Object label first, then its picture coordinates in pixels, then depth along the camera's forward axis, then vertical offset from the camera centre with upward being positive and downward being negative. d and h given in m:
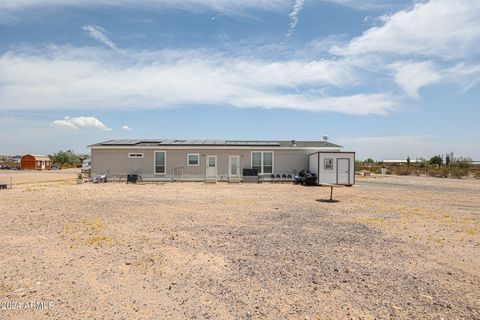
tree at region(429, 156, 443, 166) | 55.28 +0.47
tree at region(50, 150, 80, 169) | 60.41 +0.71
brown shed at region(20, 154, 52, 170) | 49.72 +0.10
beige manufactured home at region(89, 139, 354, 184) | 23.38 +0.20
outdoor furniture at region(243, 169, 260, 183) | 23.11 -1.00
